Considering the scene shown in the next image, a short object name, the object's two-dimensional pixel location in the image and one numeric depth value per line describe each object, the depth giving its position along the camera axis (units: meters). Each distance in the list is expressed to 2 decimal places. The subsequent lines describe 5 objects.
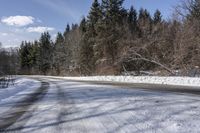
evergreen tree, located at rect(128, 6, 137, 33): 42.77
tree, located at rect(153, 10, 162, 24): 45.79
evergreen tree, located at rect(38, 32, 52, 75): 56.93
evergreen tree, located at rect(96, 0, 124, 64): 27.43
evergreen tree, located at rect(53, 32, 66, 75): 49.89
